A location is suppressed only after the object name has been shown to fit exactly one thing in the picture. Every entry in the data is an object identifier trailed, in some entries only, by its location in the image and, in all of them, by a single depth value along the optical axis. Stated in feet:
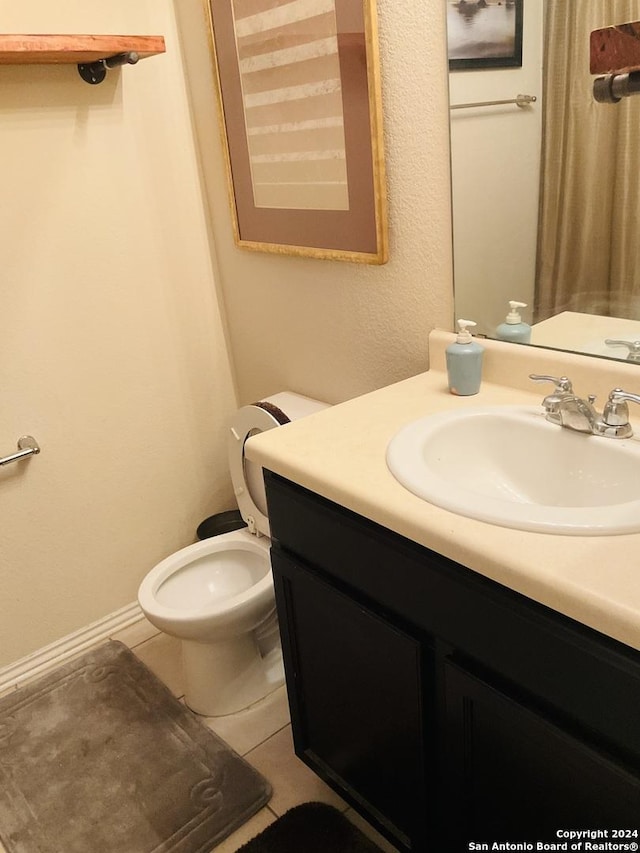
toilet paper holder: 6.29
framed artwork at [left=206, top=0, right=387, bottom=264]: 4.88
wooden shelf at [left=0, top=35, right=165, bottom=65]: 4.99
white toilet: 5.65
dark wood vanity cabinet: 2.86
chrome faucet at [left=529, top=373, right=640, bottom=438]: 3.75
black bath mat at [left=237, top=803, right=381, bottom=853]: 4.83
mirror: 3.95
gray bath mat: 5.16
